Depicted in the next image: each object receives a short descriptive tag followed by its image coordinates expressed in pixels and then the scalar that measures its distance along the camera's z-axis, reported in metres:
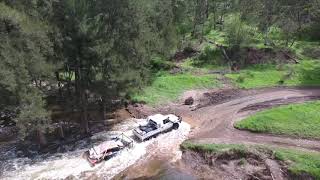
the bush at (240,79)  28.90
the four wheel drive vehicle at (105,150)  19.62
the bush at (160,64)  32.29
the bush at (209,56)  32.94
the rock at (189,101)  26.22
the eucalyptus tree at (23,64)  18.08
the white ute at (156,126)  21.79
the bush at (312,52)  33.58
